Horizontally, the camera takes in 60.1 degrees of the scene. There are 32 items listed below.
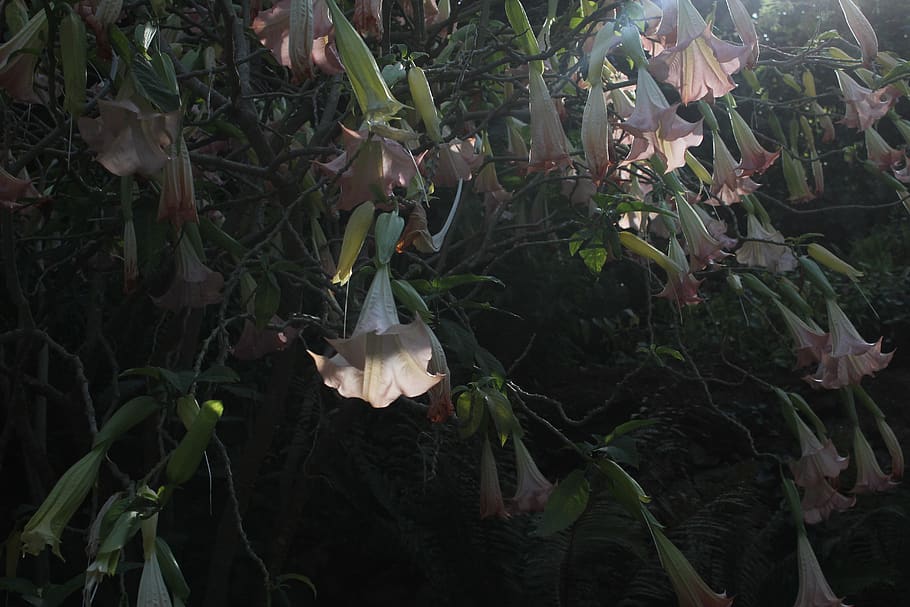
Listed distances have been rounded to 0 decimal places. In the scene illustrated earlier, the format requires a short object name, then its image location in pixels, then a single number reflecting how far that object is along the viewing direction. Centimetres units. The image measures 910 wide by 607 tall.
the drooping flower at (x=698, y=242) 154
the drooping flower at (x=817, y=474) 186
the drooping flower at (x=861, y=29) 150
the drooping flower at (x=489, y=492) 165
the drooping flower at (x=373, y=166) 95
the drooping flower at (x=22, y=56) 117
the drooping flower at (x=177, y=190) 117
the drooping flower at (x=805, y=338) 187
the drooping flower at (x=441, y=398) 108
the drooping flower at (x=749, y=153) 158
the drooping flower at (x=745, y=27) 120
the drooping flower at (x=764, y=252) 213
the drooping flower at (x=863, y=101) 193
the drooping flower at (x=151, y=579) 91
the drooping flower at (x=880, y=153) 216
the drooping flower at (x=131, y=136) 113
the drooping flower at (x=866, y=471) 203
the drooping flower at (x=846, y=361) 183
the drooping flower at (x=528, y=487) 164
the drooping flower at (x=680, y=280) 156
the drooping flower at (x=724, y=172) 160
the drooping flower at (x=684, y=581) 127
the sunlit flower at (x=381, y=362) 92
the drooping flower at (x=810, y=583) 183
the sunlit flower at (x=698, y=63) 115
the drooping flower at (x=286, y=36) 100
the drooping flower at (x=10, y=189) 125
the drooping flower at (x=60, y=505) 92
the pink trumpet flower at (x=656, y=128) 121
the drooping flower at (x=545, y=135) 127
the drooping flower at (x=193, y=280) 161
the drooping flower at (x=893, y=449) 193
